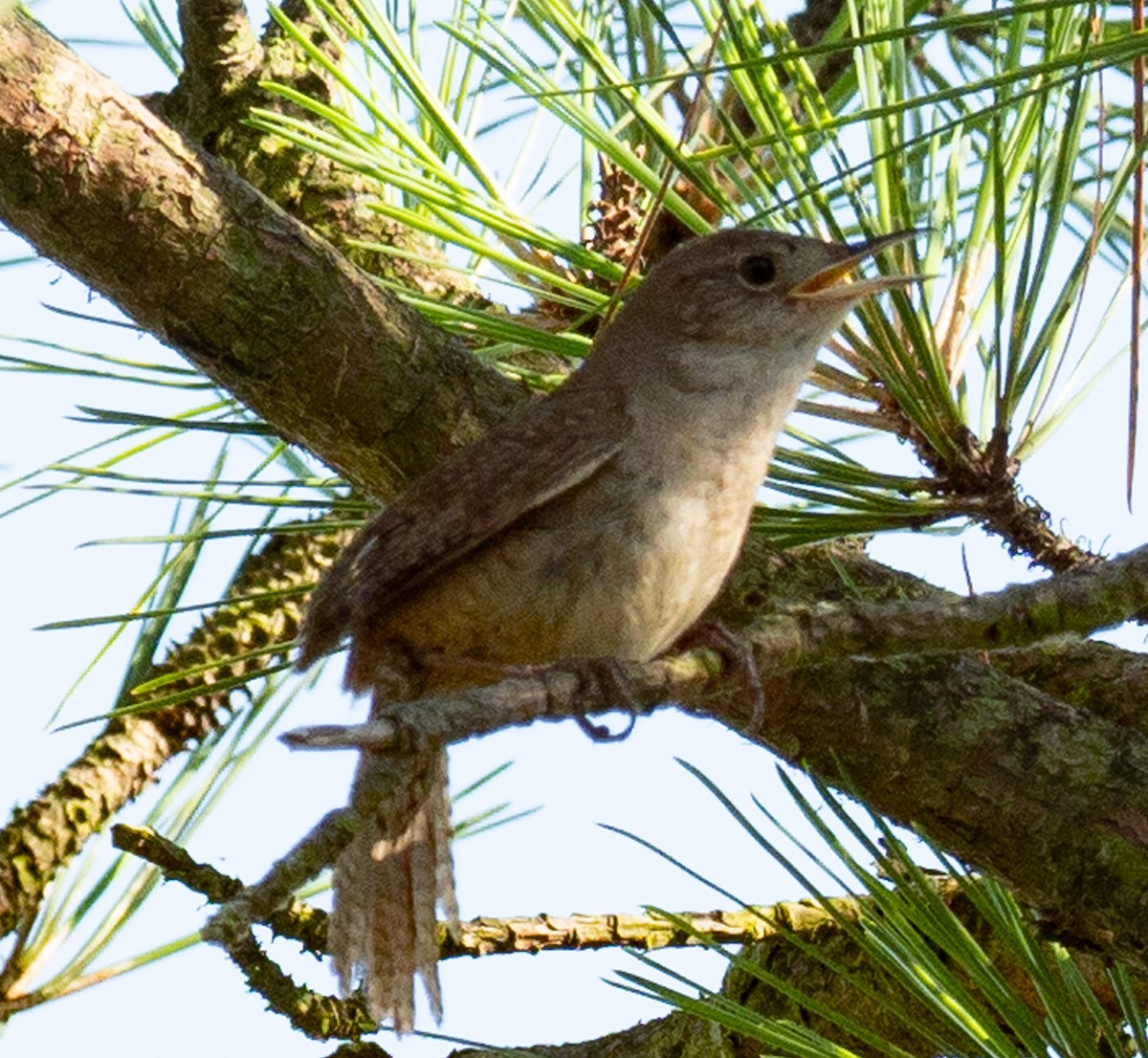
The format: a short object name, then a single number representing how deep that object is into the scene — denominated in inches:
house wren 208.1
